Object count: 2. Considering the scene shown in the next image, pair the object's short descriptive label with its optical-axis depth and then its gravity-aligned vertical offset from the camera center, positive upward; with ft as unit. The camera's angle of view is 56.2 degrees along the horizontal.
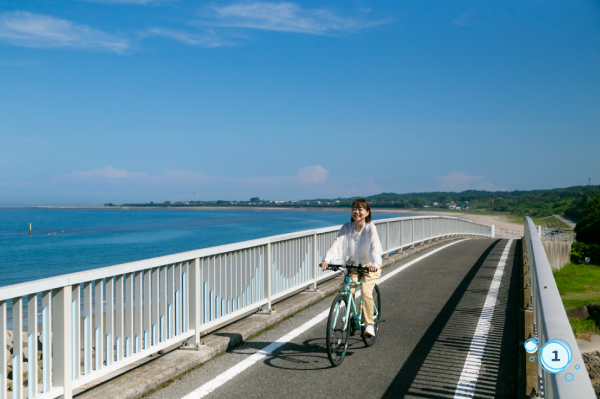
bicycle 19.71 -4.43
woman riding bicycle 21.65 -1.91
